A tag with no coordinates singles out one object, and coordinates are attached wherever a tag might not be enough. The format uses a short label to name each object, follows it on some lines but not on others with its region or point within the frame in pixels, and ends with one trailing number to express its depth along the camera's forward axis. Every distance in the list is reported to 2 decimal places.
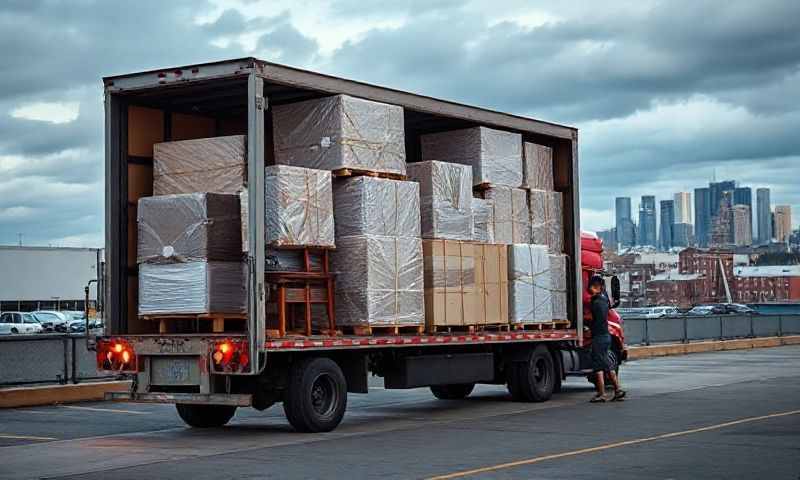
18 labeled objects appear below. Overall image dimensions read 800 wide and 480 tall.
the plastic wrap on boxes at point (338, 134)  14.14
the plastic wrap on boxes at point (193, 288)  13.46
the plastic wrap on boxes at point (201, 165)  13.62
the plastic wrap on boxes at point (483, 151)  16.97
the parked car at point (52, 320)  55.28
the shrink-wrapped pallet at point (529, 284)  17.19
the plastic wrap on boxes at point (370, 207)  14.25
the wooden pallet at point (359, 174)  14.17
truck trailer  12.88
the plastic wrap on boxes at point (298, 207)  13.23
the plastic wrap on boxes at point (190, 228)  13.50
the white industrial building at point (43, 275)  61.53
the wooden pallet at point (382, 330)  14.31
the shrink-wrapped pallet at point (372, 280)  14.22
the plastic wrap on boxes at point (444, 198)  15.59
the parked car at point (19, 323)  54.22
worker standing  17.80
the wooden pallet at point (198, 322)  13.59
